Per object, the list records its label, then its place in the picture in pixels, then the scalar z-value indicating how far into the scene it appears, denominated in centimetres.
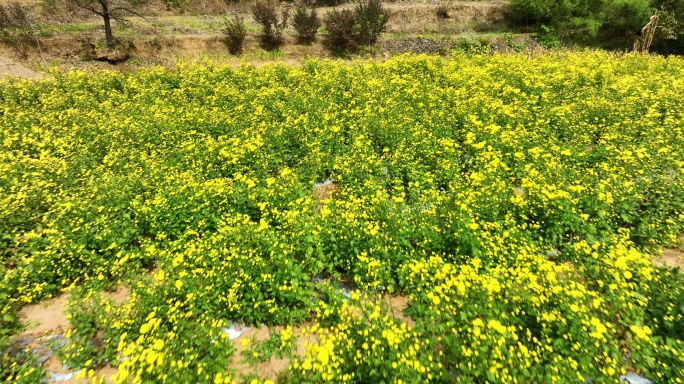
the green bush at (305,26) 2886
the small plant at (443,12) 3478
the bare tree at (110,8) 2207
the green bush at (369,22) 2882
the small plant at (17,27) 2297
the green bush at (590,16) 2748
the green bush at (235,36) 2711
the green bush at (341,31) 2847
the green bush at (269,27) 2827
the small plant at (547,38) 3075
